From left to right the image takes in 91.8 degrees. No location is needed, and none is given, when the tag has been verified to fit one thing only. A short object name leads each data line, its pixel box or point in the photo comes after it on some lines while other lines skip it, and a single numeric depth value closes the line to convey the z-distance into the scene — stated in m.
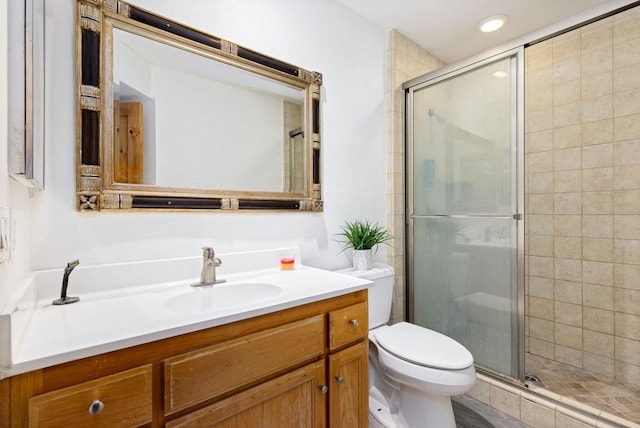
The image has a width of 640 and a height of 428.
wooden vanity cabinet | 0.63
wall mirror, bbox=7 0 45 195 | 0.68
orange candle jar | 1.47
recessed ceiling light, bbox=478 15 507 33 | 1.96
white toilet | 1.27
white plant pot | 1.74
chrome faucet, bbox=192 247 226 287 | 1.21
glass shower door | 1.64
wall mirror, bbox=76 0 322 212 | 1.08
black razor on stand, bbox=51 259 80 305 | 0.93
